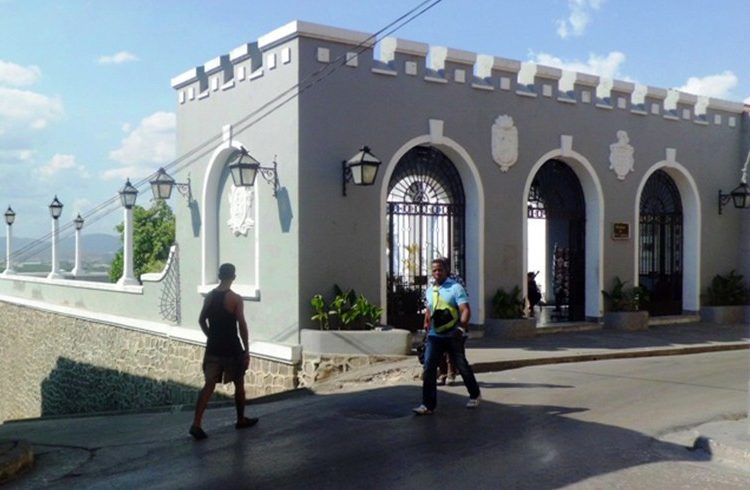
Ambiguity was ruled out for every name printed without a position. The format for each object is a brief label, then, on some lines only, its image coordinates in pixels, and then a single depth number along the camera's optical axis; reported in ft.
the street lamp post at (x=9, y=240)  90.33
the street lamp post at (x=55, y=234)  81.41
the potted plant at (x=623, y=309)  53.57
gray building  42.78
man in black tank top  27.14
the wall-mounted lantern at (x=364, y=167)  41.47
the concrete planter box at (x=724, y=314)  59.06
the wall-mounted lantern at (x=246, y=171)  42.26
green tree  137.49
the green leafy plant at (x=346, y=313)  40.86
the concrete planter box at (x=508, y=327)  48.14
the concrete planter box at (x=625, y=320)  53.52
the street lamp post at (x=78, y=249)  87.15
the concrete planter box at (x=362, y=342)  39.68
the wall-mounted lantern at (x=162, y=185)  50.75
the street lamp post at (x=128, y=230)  58.59
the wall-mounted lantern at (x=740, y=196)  59.21
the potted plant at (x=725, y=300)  59.16
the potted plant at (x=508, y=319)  48.19
